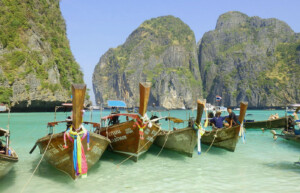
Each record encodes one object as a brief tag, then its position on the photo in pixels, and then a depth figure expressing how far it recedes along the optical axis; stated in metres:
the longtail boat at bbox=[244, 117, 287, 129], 22.64
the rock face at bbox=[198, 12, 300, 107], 142.62
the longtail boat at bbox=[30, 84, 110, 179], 6.87
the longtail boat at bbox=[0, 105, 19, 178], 6.48
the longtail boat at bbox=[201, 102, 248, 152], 11.44
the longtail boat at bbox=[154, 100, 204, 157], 10.11
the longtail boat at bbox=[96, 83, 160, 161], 8.89
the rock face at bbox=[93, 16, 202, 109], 161.00
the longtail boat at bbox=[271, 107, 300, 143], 10.13
